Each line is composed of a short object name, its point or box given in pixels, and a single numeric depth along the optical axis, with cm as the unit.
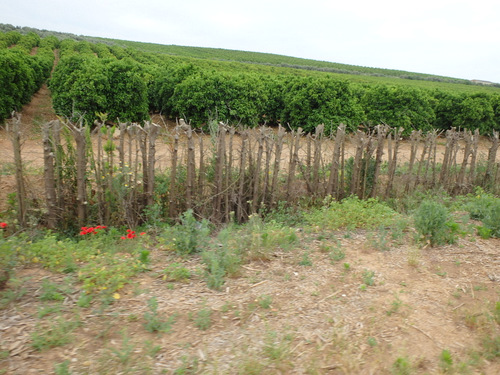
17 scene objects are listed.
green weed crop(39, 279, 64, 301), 318
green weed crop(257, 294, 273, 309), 330
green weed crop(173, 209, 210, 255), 434
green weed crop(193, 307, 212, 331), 298
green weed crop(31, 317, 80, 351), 264
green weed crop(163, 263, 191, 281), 371
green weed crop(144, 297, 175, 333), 288
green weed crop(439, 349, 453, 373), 262
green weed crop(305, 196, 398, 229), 541
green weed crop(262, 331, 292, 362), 266
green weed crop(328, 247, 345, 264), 427
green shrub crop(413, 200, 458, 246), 464
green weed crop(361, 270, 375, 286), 374
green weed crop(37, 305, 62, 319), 294
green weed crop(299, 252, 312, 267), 414
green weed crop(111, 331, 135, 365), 254
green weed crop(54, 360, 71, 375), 237
